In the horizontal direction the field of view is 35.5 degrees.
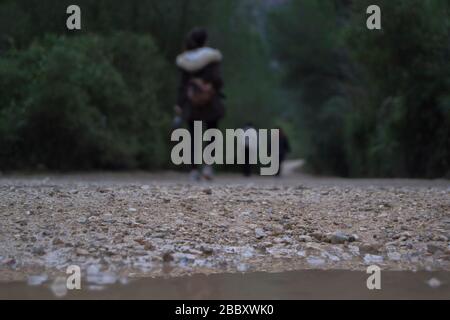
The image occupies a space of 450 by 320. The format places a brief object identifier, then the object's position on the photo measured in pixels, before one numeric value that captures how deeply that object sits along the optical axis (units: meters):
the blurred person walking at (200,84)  9.68
